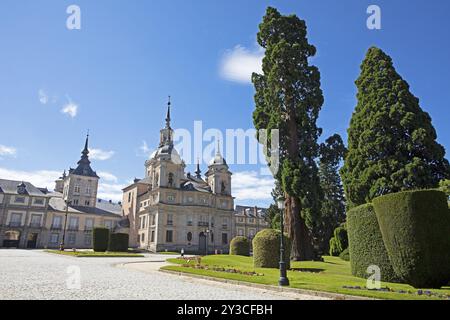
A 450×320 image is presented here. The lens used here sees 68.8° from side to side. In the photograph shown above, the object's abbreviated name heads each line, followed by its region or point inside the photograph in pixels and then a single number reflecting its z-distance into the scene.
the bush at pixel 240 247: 31.55
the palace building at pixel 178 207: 54.47
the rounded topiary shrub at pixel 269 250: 19.70
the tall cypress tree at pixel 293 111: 24.31
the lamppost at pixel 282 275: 11.75
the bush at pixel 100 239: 39.34
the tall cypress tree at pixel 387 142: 24.42
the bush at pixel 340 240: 35.44
